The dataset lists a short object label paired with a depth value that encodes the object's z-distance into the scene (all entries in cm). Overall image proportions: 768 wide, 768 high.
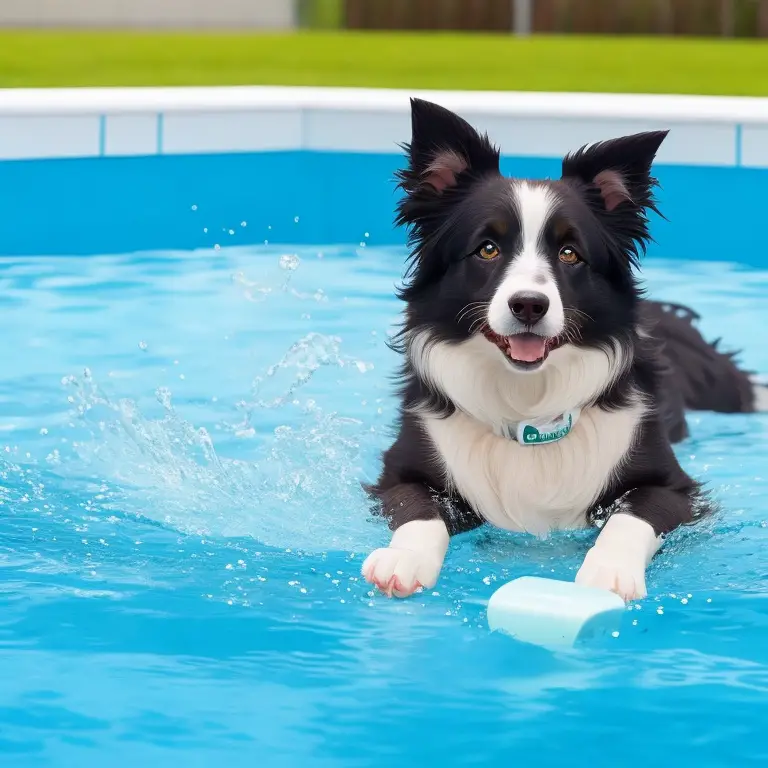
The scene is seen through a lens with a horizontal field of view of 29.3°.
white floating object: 327
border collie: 377
